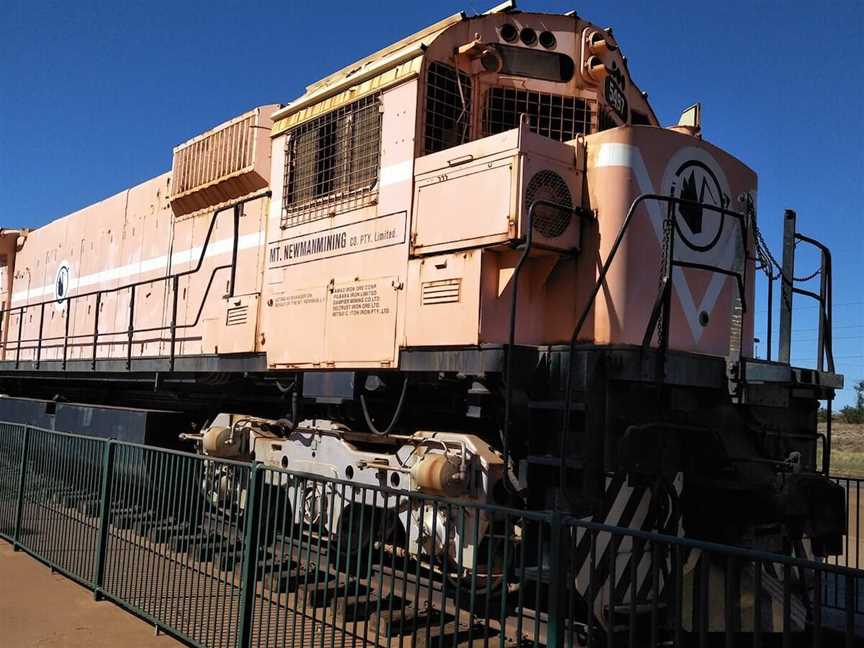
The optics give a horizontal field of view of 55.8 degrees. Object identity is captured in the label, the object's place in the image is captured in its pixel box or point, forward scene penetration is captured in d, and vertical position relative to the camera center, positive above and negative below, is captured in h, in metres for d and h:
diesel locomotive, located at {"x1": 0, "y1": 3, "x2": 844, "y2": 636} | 5.18 +0.62
